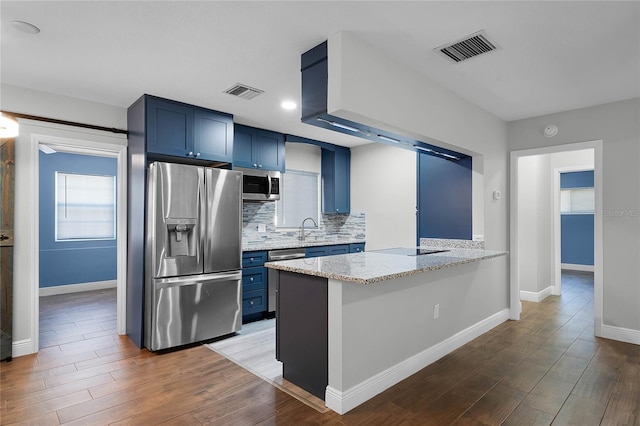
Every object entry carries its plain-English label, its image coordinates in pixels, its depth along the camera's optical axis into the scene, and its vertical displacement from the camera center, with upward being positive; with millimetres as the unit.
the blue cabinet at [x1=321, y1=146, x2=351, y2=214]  5820 +558
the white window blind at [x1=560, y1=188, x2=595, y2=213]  8547 +328
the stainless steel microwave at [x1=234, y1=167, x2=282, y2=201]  4559 +386
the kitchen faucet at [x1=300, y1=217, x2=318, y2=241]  5580 -242
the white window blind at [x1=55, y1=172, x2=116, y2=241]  6074 +129
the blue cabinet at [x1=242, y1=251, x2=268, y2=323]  4215 -871
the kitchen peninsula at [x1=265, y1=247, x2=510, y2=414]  2334 -806
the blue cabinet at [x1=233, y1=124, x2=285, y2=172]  4508 +872
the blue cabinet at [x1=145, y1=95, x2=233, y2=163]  3484 +877
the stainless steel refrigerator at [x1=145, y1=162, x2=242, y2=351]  3389 -413
